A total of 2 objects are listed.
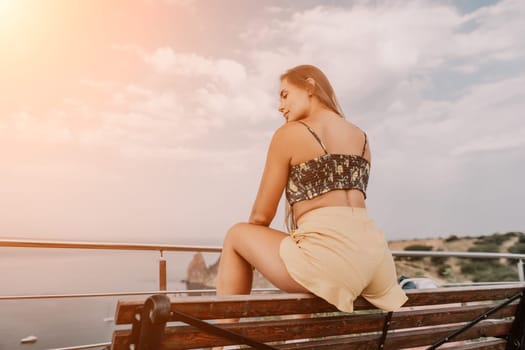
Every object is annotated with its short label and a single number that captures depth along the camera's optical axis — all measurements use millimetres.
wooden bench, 1038
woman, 1425
